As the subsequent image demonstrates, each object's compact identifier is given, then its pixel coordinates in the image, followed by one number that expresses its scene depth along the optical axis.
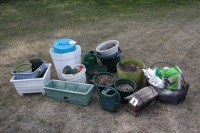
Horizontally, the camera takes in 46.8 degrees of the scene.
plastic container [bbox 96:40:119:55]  4.47
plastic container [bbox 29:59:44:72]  4.52
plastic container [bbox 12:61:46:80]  4.13
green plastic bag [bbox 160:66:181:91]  3.78
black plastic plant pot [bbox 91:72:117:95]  3.99
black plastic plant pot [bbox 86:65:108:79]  4.50
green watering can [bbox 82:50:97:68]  4.65
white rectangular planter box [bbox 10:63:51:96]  4.12
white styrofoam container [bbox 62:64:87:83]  4.13
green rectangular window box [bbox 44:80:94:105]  3.90
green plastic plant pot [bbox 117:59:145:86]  4.09
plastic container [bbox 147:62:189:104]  3.77
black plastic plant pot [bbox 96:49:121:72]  4.52
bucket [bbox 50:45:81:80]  4.28
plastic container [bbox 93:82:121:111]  3.66
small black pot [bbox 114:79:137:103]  3.84
